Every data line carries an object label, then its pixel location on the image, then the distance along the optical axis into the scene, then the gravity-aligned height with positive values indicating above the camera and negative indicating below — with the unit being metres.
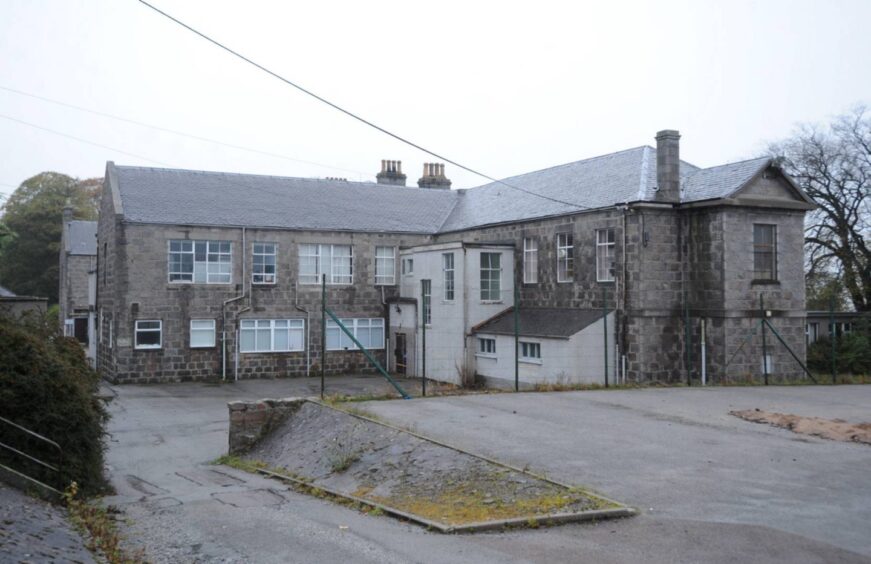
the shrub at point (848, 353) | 29.50 -1.28
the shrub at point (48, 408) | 12.23 -1.34
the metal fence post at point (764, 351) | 22.91 -0.92
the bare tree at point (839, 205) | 38.50 +5.78
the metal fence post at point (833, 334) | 24.73 -0.44
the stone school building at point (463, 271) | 25.66 +2.00
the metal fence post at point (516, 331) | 20.31 -0.23
